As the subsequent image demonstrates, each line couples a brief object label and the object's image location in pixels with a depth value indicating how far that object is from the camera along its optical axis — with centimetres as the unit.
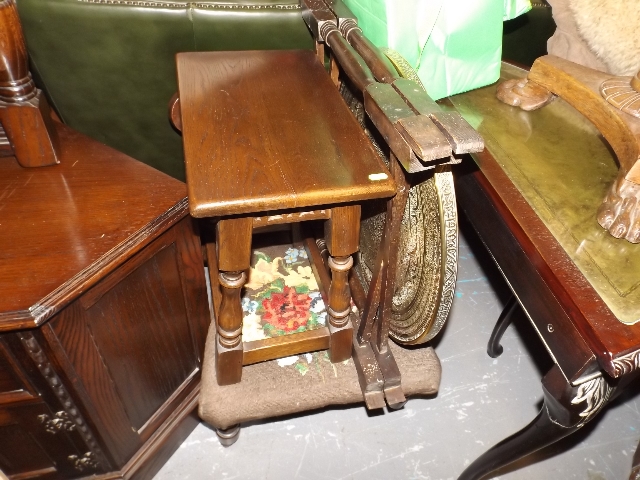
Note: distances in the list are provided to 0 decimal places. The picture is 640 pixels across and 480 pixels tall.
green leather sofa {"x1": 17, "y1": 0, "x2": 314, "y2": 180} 124
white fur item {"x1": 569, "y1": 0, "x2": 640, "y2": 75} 109
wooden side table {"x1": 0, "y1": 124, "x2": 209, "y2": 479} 90
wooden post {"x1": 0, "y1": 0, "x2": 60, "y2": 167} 98
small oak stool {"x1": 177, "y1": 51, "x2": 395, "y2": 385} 79
